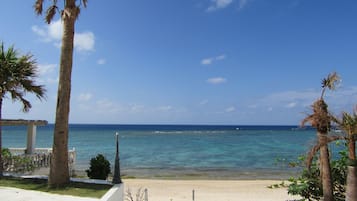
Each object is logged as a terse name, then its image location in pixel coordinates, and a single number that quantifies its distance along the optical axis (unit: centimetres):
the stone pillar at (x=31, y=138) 1571
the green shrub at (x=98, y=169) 1223
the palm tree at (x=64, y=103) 1018
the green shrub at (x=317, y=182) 706
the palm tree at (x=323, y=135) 622
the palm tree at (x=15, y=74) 1157
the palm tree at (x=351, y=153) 551
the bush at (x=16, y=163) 1352
